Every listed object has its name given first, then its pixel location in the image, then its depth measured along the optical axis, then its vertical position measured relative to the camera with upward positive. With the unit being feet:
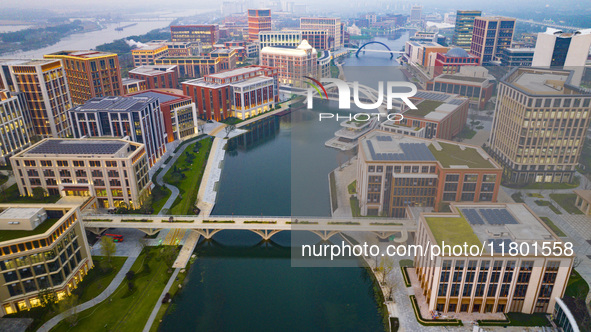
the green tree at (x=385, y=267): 228.63 -148.69
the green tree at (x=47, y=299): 207.41 -143.91
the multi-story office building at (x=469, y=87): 548.72 -110.47
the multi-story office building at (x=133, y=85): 543.72 -104.26
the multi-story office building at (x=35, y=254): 202.49 -122.30
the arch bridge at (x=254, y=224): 267.59 -140.42
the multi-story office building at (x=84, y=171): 292.20 -115.09
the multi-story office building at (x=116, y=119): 351.87 -95.16
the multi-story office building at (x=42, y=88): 386.11 -76.85
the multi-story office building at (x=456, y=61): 637.30 -88.27
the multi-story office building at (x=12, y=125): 360.89 -103.82
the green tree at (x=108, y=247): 245.24 -140.81
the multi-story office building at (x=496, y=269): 194.29 -124.64
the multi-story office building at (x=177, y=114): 438.40 -116.25
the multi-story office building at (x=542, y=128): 319.47 -99.11
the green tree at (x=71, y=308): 197.13 -143.86
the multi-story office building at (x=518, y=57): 623.65 -81.12
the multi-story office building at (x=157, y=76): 579.89 -97.76
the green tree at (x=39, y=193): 296.38 -131.07
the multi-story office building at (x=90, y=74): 458.09 -74.63
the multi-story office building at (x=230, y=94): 522.06 -112.10
